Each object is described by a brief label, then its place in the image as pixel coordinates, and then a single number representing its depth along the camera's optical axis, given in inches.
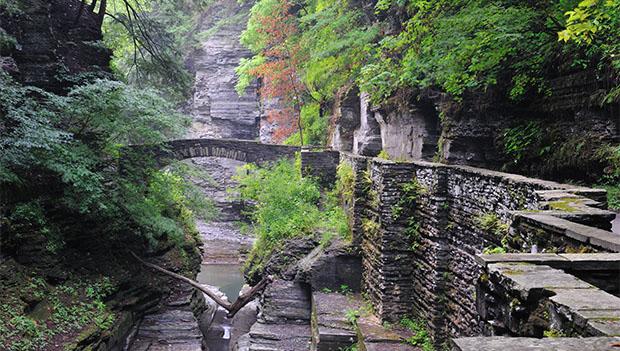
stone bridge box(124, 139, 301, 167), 912.3
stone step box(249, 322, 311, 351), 475.5
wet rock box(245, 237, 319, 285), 558.6
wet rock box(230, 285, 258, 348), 626.2
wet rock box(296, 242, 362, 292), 508.4
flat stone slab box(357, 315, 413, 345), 368.5
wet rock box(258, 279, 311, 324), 526.9
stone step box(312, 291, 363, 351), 404.8
